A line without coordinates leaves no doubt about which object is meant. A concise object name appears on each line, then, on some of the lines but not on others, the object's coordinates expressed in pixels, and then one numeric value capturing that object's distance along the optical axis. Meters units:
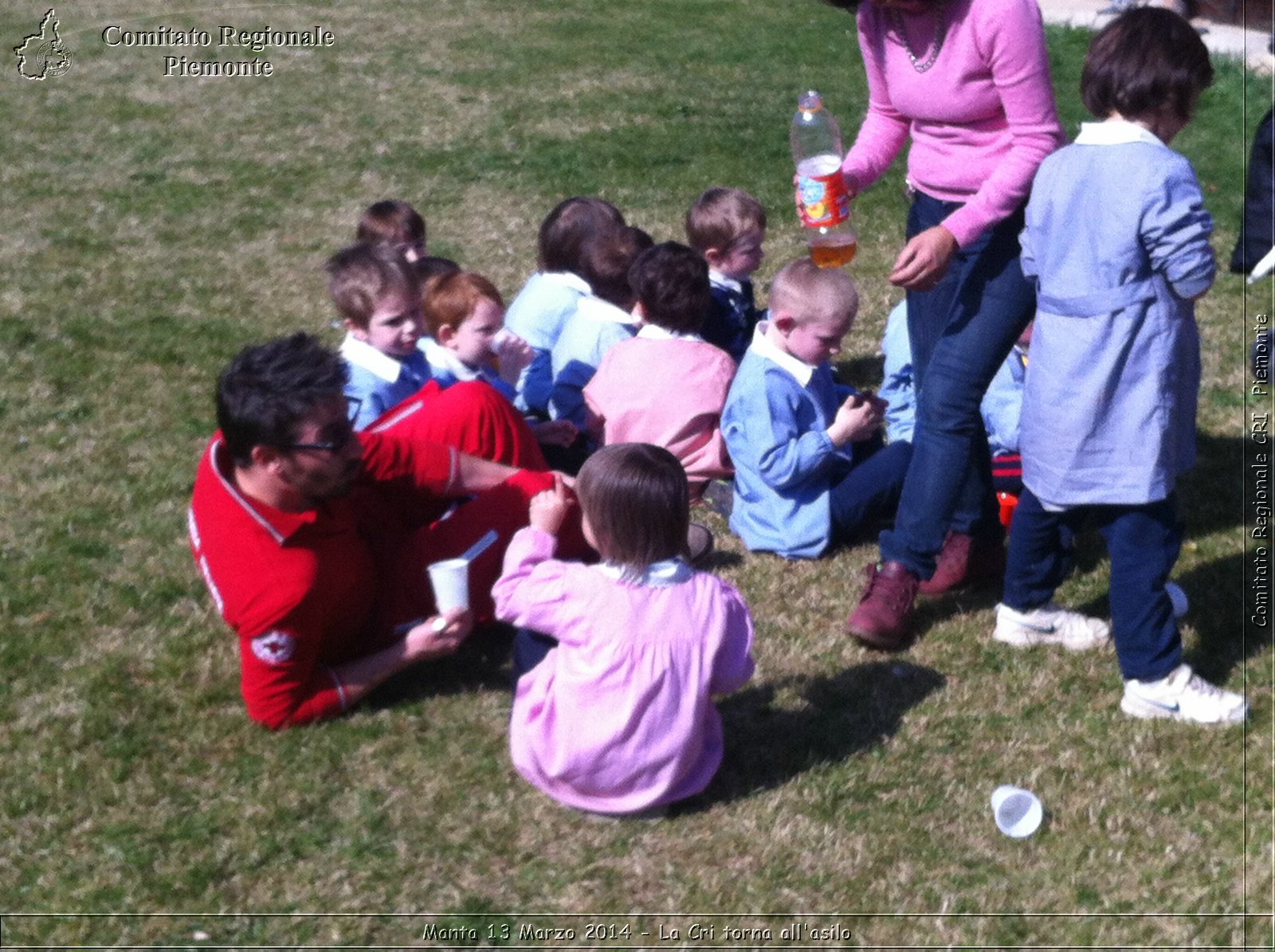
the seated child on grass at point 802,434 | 5.12
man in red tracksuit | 3.80
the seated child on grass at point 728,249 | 6.43
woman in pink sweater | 4.09
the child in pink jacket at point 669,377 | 5.54
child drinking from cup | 5.32
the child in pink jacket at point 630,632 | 3.64
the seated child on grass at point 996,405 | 5.45
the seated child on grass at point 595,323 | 5.88
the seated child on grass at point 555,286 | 6.15
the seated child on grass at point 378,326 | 5.04
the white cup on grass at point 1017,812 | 3.81
